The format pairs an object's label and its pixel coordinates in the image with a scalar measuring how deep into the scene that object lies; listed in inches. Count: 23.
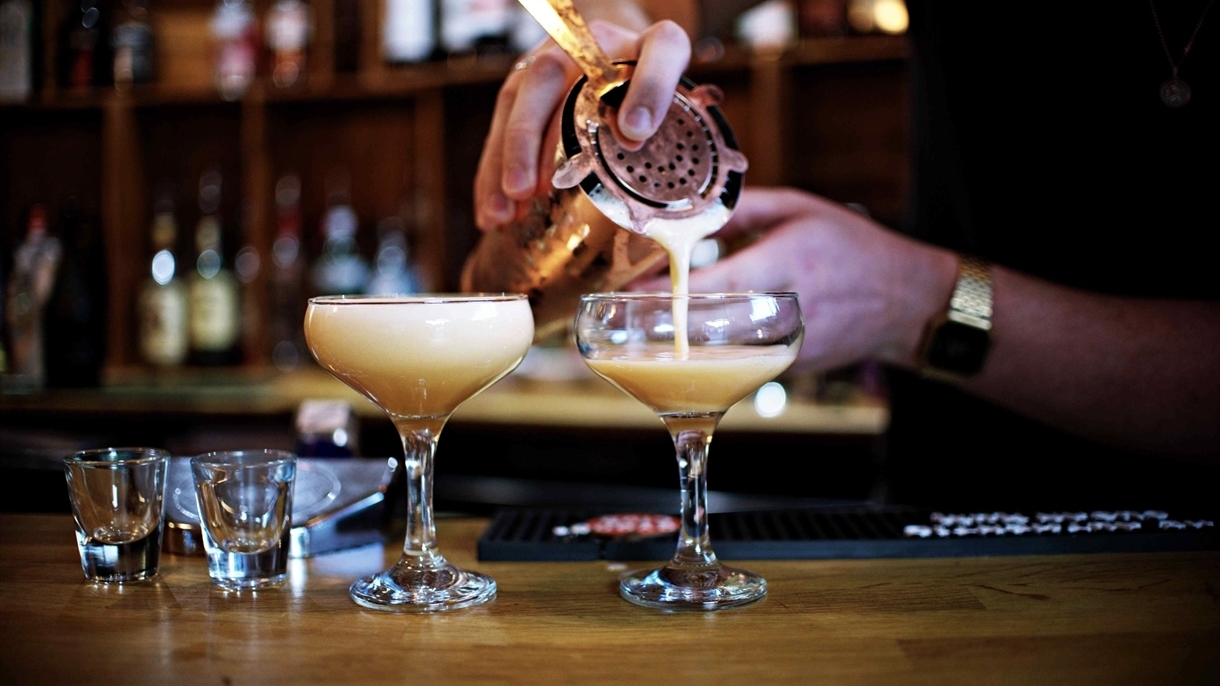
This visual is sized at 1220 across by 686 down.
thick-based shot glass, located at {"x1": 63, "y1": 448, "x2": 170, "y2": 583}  35.9
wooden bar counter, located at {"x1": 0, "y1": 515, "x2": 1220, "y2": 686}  27.9
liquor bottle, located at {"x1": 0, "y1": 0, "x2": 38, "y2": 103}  129.0
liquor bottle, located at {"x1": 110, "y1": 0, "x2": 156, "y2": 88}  129.1
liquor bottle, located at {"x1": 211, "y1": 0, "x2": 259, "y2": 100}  127.4
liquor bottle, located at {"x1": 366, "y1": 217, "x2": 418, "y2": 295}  123.4
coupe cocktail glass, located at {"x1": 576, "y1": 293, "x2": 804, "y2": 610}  35.4
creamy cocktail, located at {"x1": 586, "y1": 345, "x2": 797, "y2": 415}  35.4
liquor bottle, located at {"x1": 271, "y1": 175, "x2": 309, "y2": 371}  128.1
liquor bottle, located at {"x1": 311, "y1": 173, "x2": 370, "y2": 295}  125.3
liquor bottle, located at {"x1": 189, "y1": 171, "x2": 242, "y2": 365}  123.3
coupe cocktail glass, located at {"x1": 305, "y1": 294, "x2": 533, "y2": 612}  35.3
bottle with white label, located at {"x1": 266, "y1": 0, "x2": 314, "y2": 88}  125.6
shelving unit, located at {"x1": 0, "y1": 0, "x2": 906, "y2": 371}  110.2
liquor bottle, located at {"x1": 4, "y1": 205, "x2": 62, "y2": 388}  112.0
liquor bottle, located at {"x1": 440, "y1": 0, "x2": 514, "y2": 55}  116.1
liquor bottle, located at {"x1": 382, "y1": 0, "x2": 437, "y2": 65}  119.3
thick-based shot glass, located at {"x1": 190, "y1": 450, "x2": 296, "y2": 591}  35.3
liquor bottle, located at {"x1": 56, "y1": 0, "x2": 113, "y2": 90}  129.6
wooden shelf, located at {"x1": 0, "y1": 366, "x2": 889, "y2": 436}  97.0
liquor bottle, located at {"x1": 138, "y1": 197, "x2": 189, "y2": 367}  123.3
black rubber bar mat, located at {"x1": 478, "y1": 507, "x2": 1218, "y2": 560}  39.5
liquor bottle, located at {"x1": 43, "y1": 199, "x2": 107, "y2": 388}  112.4
